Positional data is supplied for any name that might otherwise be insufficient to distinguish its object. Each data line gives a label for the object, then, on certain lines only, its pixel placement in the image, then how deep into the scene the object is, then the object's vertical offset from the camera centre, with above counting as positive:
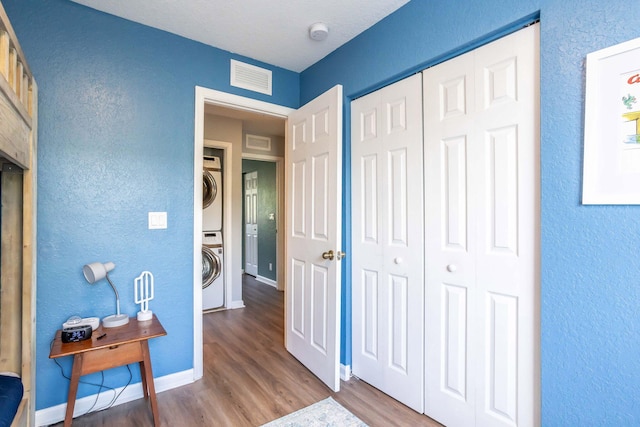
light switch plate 2.09 -0.05
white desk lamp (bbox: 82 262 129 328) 1.72 -0.36
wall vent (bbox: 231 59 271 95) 2.43 +1.09
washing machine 3.86 -0.70
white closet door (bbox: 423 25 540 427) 1.39 -0.11
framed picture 1.09 +0.31
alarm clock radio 1.61 -0.64
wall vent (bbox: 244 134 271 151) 4.57 +1.06
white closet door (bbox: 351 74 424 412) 1.85 -0.18
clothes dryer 3.88 +0.23
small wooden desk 1.57 -0.75
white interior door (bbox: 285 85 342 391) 2.06 -0.16
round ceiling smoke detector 2.04 +1.22
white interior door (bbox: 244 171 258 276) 5.91 -0.19
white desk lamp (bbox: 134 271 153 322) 2.02 -0.51
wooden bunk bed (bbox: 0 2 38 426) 1.48 -0.22
